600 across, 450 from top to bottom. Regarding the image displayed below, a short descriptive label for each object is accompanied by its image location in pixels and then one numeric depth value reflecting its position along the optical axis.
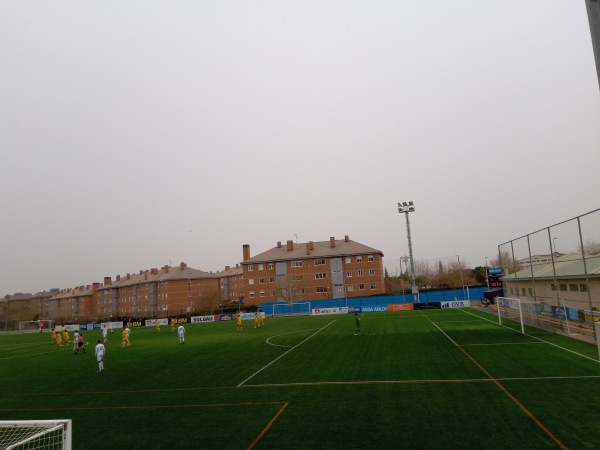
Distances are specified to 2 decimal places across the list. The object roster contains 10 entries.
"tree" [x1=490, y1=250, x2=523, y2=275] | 41.28
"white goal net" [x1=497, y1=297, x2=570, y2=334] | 28.94
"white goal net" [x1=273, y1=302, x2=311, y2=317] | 70.25
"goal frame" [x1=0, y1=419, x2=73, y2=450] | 6.95
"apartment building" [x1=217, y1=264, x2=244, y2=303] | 123.00
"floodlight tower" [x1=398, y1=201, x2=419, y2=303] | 70.36
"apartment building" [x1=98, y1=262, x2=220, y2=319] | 107.12
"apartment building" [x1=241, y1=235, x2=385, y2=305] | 86.94
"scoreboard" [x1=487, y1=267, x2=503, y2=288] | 51.94
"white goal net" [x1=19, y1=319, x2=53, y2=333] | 73.82
